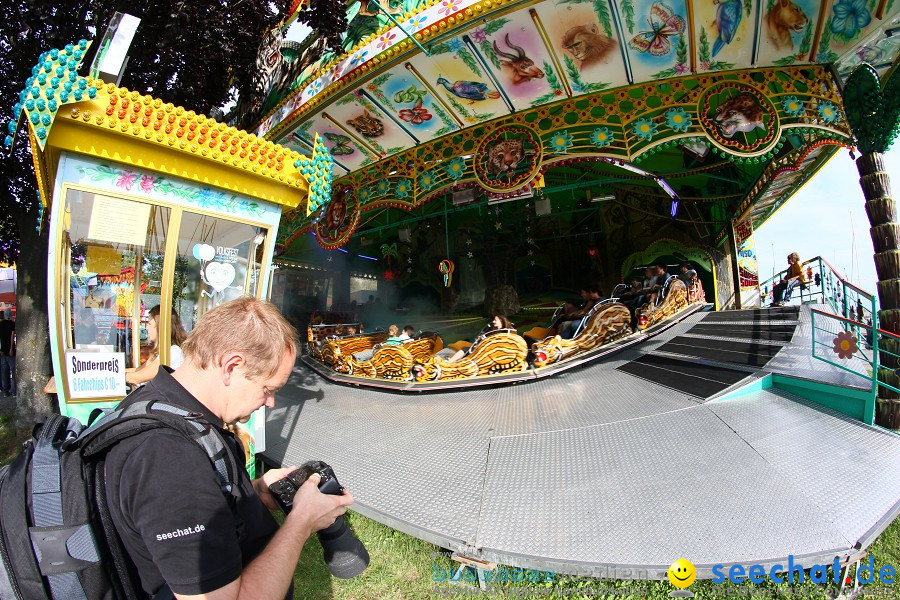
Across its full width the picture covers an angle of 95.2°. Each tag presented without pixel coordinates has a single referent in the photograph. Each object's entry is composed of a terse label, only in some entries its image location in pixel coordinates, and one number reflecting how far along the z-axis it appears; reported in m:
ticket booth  2.72
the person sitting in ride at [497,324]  7.02
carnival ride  6.47
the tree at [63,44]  5.01
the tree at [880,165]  4.09
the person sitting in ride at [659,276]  9.12
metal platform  2.27
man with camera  0.85
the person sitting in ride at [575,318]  7.68
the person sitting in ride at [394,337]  7.43
